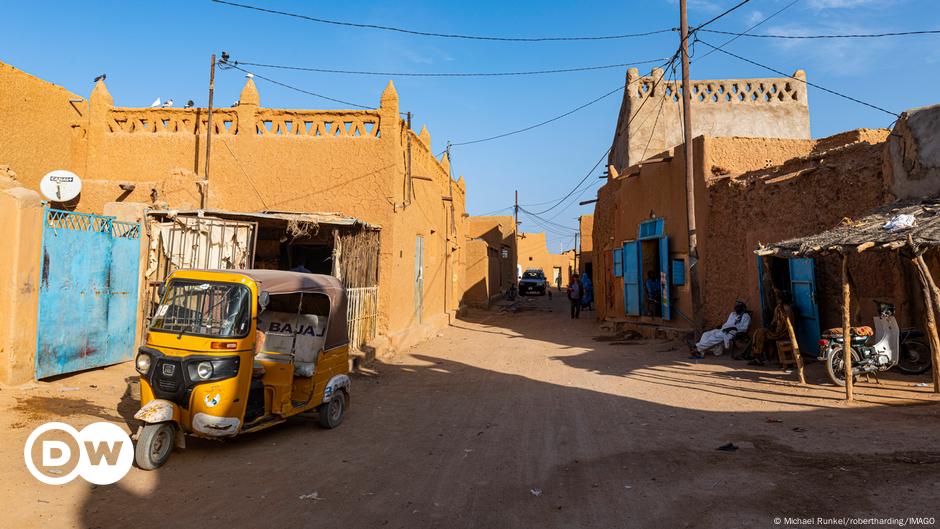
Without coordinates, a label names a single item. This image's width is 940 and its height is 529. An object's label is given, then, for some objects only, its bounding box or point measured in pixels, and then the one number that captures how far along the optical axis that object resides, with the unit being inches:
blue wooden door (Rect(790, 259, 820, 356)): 397.7
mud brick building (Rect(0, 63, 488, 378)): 473.4
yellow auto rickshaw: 199.2
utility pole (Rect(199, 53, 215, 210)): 479.2
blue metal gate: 293.3
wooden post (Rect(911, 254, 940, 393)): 280.6
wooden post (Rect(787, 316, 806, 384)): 332.5
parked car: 1528.1
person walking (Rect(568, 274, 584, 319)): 856.9
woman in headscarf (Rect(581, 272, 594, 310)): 985.0
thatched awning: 272.5
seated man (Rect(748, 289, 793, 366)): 382.0
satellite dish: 422.6
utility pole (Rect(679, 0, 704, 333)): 485.4
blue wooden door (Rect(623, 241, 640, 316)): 624.4
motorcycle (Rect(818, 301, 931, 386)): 321.1
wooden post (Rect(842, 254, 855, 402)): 293.9
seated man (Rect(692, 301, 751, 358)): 446.6
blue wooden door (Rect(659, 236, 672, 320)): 560.7
